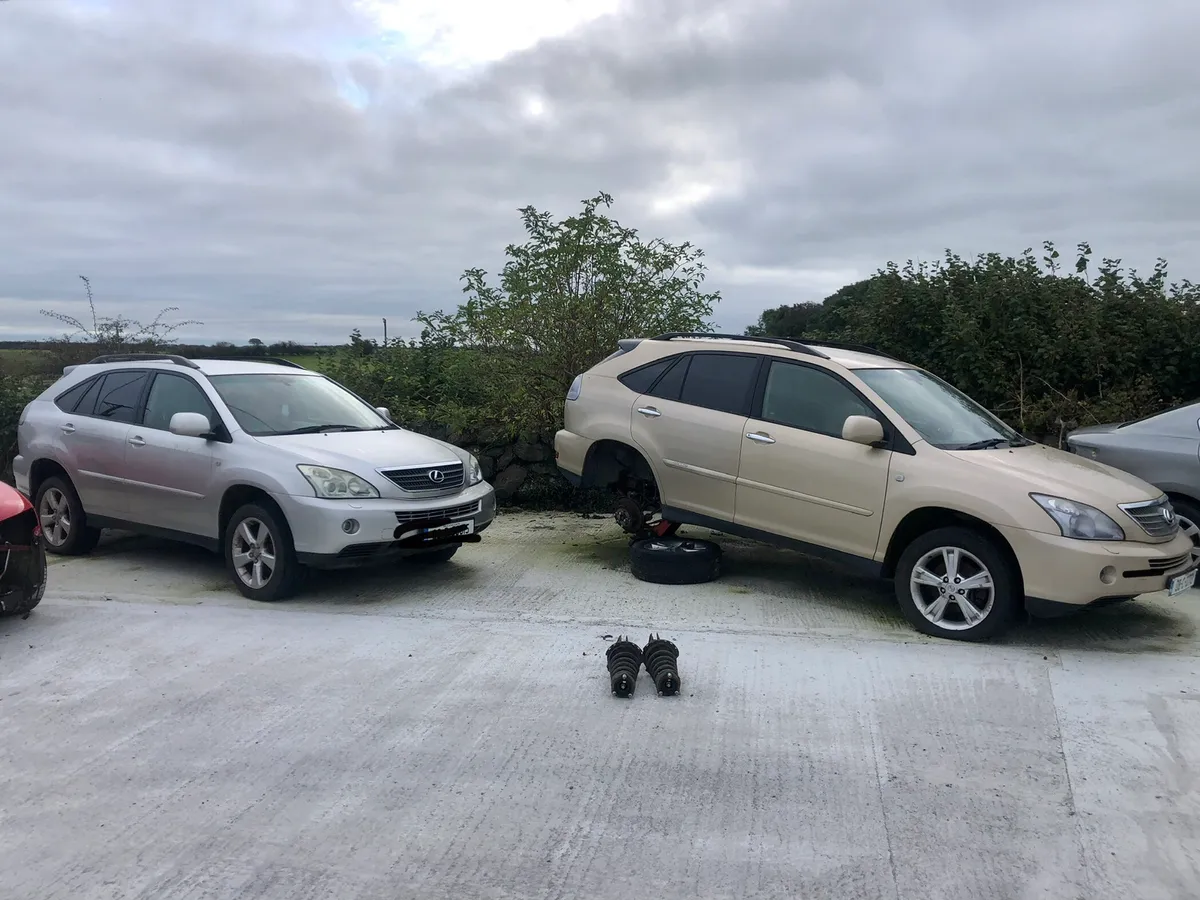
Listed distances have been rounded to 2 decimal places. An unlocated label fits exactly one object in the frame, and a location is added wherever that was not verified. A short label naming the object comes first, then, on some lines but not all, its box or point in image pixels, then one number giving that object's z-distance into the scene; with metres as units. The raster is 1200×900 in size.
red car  5.79
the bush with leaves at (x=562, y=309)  10.48
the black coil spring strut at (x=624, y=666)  4.90
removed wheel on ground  7.27
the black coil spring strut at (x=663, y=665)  4.92
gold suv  5.67
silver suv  6.54
